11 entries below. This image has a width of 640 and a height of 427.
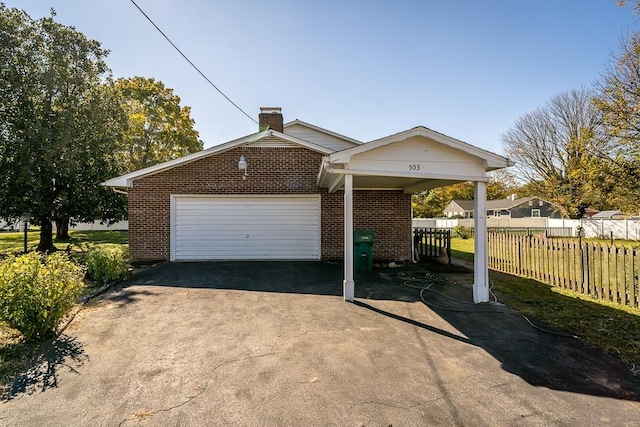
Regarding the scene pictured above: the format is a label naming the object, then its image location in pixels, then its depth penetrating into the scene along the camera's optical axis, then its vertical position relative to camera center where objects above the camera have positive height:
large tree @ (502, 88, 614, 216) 26.75 +7.01
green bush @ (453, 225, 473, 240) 23.28 -0.69
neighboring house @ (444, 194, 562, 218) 40.69 +1.90
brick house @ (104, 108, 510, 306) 10.08 +0.52
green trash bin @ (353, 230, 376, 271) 8.80 -0.76
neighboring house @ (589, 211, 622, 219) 41.74 +1.19
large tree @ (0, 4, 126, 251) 12.56 +4.29
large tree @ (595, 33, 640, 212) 12.03 +3.98
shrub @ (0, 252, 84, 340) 4.09 -0.93
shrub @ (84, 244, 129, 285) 7.30 -0.93
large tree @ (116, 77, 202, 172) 23.94 +7.71
